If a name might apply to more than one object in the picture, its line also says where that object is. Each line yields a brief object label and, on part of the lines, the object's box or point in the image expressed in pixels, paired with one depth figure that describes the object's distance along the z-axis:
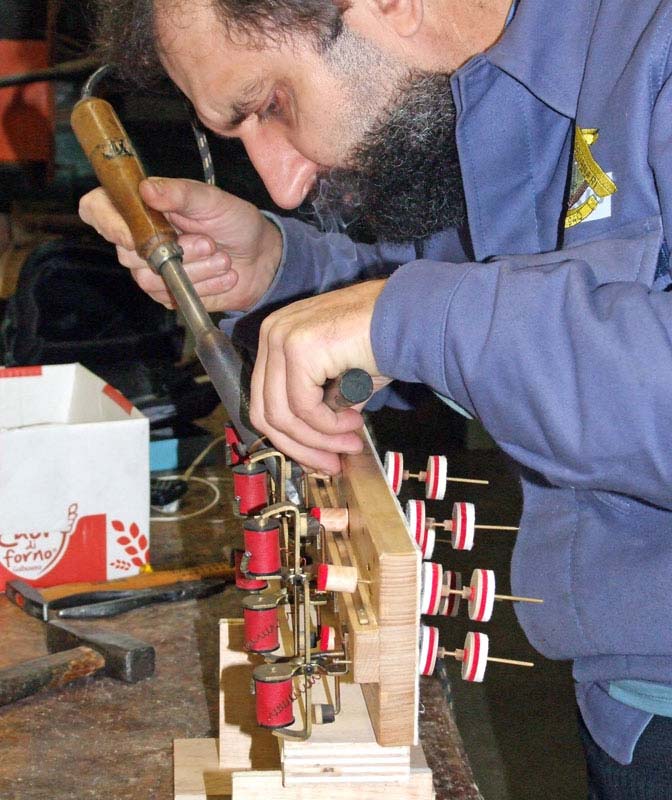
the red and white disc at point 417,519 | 1.73
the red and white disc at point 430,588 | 1.65
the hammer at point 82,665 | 1.92
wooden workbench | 1.80
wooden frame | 1.54
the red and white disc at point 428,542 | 1.74
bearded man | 1.44
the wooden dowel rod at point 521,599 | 1.62
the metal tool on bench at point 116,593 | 2.12
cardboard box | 2.19
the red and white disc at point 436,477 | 1.77
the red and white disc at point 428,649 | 1.64
